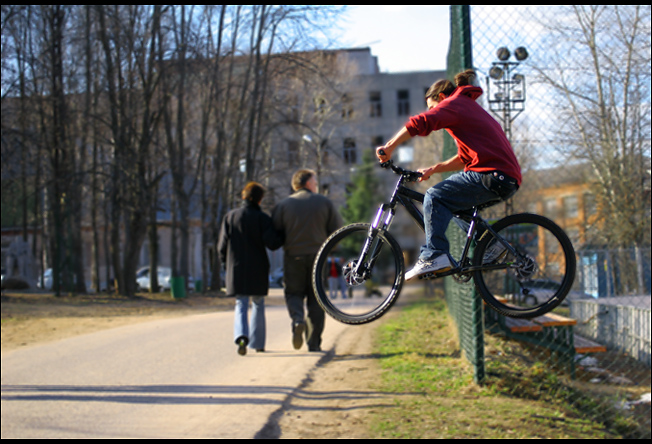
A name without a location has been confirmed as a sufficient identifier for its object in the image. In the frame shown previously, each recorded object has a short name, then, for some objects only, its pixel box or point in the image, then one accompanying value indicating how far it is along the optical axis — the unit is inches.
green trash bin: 1082.1
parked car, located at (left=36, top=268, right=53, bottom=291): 1514.1
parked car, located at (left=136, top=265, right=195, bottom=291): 1603.1
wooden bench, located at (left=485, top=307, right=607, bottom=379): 370.3
